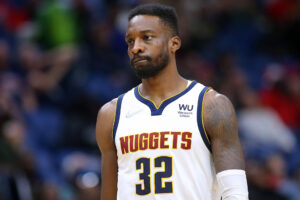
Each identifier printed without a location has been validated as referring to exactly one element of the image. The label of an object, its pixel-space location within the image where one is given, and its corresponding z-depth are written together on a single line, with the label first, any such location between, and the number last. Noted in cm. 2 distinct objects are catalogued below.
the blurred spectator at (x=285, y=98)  1881
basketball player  804
